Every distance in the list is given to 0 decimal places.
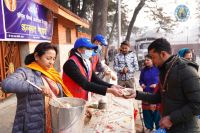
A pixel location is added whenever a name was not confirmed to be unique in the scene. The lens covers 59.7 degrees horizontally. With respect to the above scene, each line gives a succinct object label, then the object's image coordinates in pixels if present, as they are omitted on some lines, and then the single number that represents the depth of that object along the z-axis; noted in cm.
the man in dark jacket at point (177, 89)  153
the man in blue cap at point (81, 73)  215
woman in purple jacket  346
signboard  425
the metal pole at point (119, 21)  1050
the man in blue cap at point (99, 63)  335
